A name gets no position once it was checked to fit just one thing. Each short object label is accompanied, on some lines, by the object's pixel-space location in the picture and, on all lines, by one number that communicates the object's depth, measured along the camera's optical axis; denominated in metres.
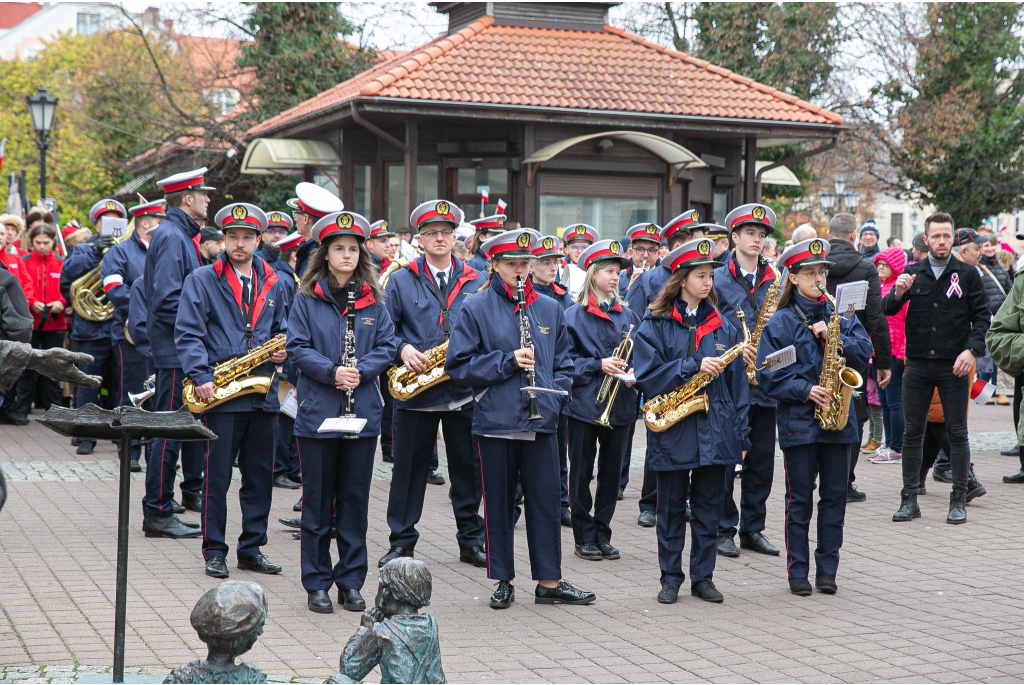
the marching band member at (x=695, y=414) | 6.91
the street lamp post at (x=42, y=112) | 20.17
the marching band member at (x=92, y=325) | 12.12
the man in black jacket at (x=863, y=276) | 9.75
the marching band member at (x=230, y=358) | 7.26
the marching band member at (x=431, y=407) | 7.63
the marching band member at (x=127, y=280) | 10.30
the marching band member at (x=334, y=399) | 6.61
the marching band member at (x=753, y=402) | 8.16
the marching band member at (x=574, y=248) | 11.66
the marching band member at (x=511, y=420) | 6.69
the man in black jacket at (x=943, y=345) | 9.21
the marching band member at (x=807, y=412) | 7.11
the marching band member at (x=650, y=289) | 9.07
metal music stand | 4.27
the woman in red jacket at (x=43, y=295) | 13.91
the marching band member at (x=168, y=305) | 8.10
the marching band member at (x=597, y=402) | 8.09
